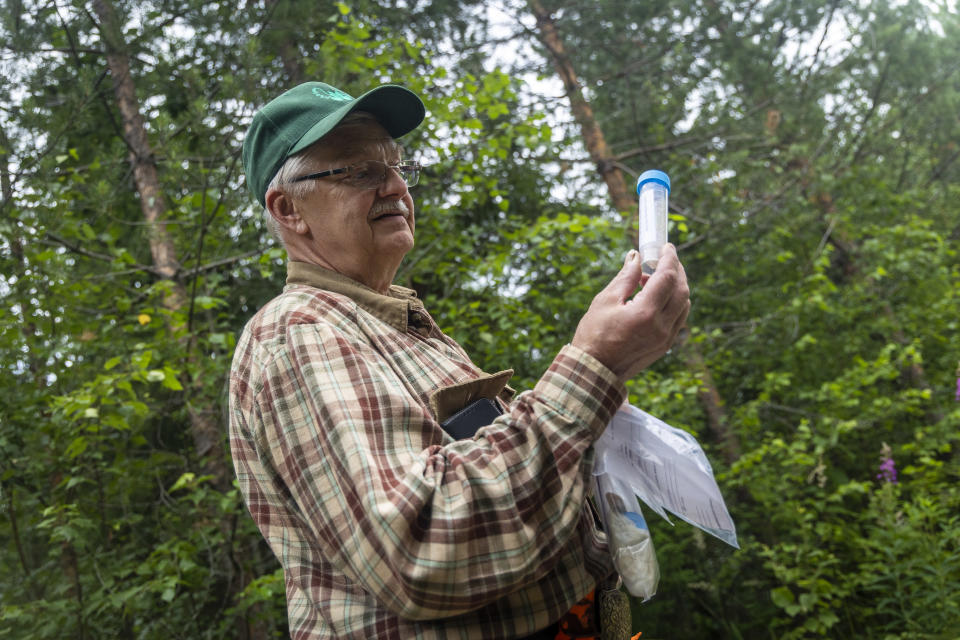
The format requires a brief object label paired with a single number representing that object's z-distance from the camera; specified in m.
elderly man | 1.02
